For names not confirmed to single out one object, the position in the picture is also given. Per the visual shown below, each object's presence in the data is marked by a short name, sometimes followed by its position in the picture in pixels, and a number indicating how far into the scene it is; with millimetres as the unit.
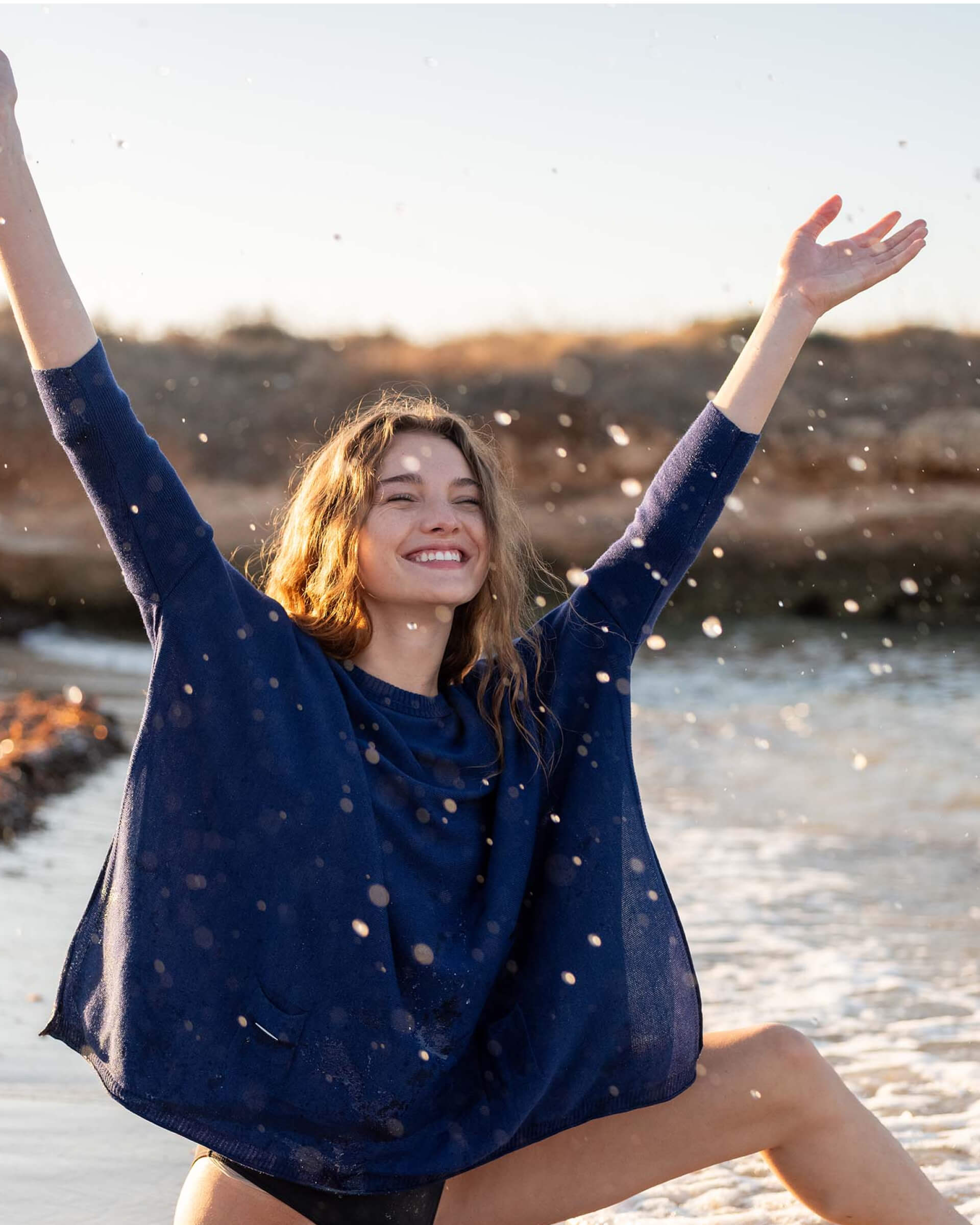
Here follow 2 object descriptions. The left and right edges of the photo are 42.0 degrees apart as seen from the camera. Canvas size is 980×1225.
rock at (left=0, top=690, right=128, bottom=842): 6715
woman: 2121
